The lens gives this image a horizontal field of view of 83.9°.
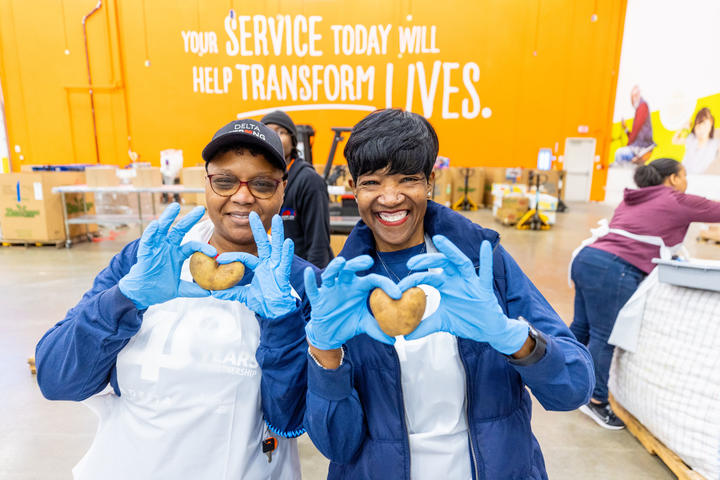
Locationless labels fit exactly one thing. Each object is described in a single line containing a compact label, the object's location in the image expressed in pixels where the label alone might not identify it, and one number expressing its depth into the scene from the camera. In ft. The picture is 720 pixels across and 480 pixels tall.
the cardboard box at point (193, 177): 22.58
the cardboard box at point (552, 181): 32.99
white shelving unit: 20.25
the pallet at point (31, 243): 20.98
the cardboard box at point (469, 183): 33.99
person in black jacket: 7.90
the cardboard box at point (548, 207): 26.17
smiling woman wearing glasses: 2.93
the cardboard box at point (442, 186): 31.57
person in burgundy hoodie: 7.55
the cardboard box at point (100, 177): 22.11
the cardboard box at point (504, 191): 27.68
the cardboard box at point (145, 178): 23.08
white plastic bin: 5.99
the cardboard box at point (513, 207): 26.50
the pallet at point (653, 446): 6.10
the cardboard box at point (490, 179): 35.27
